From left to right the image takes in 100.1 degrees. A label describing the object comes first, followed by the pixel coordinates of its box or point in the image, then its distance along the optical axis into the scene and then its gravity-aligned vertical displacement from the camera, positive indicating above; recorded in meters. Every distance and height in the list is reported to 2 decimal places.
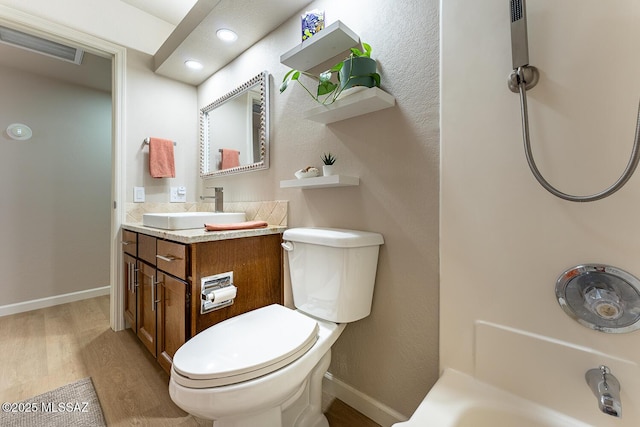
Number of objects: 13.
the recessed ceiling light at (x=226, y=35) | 1.64 +1.11
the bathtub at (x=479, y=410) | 0.68 -0.55
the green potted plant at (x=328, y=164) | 1.25 +0.22
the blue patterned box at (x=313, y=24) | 1.26 +0.89
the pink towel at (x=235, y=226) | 1.27 -0.07
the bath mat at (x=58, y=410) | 1.14 -0.89
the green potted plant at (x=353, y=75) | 1.07 +0.56
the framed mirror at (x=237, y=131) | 1.70 +0.59
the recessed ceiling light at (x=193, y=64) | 1.97 +1.11
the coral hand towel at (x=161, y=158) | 2.06 +0.42
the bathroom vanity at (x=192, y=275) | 1.15 -0.31
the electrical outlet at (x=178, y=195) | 2.23 +0.15
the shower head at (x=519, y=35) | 0.76 +0.50
